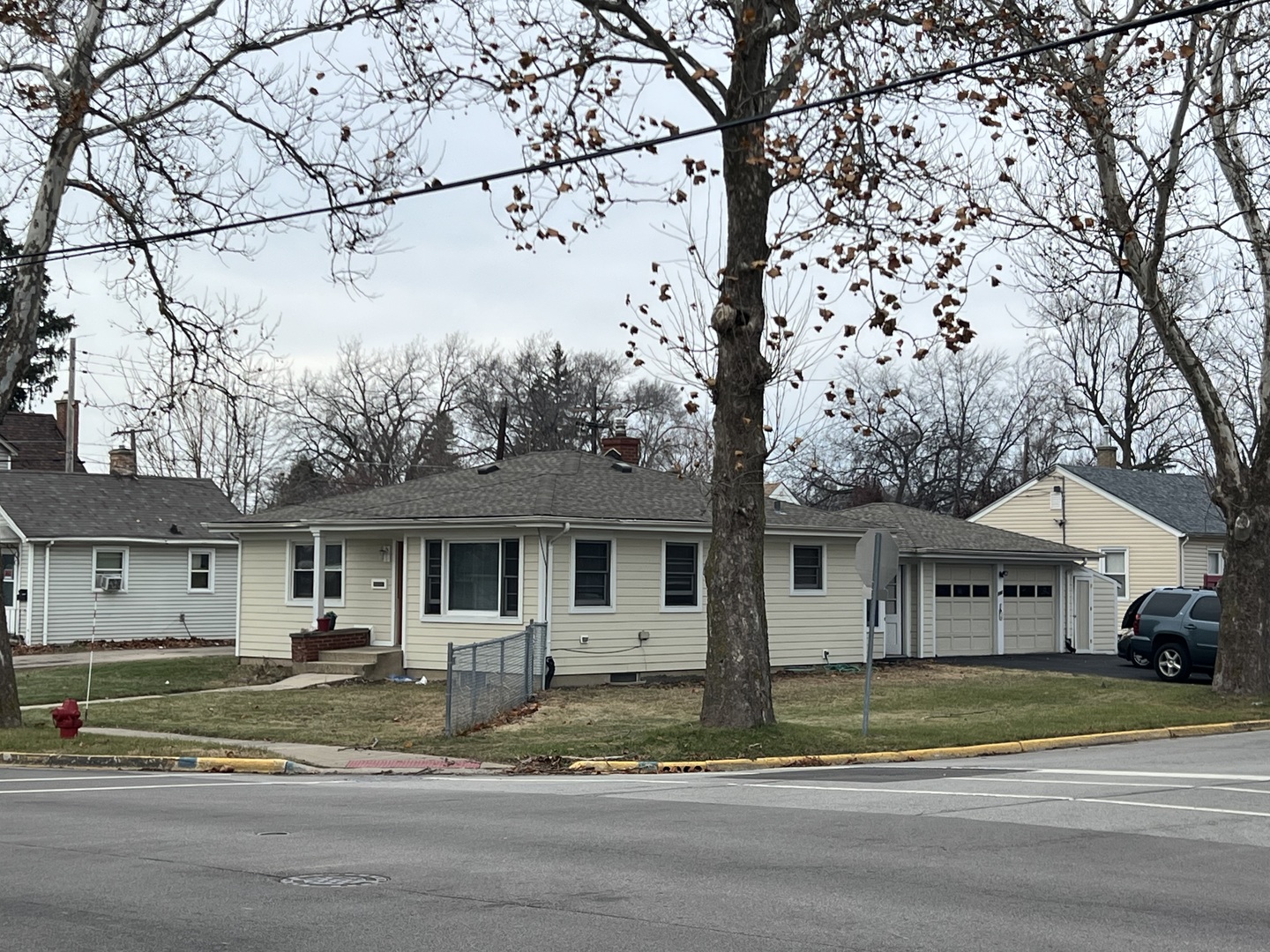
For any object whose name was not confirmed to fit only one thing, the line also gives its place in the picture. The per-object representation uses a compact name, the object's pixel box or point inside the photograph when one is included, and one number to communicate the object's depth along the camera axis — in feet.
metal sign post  59.98
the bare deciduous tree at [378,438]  211.20
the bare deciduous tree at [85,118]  65.51
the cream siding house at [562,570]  91.45
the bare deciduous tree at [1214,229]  67.26
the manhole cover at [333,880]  27.89
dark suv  97.91
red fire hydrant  61.62
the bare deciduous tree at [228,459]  213.46
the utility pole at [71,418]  161.17
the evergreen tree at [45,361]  177.99
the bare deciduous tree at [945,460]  221.25
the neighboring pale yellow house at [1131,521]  155.33
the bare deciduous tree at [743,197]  53.83
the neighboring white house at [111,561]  131.85
